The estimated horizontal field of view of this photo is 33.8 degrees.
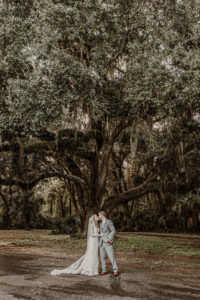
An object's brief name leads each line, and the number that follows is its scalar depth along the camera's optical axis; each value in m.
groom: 7.99
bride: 8.02
